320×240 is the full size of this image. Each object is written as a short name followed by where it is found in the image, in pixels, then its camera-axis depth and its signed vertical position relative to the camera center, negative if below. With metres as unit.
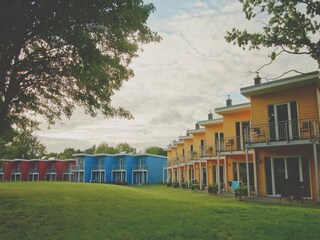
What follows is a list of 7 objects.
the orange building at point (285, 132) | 17.78 +2.16
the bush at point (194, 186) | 27.56 -1.81
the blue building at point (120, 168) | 60.34 -0.22
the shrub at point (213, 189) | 21.83 -1.61
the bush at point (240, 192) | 17.75 -1.50
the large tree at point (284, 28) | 9.29 +4.44
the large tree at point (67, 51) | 7.95 +3.73
